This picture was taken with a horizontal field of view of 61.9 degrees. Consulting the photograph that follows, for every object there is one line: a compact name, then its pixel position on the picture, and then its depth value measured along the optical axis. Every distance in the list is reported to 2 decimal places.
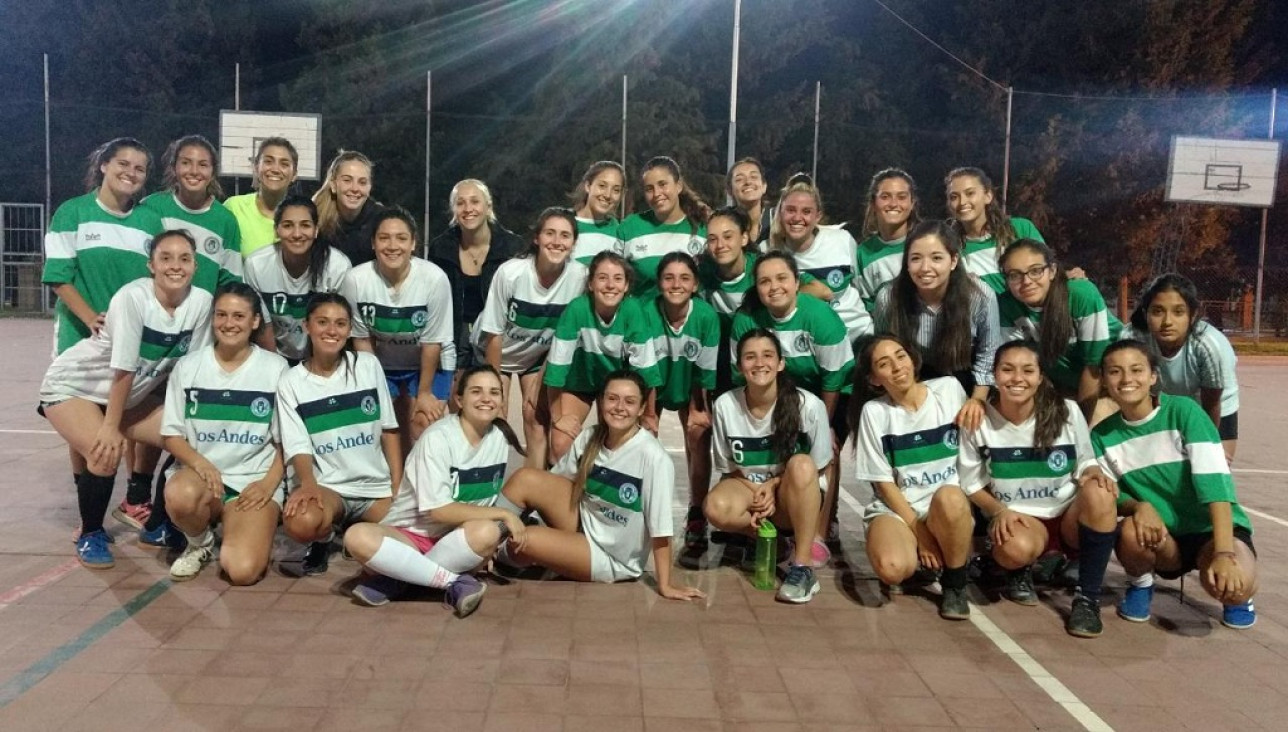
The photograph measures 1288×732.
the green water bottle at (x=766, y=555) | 4.44
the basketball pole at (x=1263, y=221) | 16.94
